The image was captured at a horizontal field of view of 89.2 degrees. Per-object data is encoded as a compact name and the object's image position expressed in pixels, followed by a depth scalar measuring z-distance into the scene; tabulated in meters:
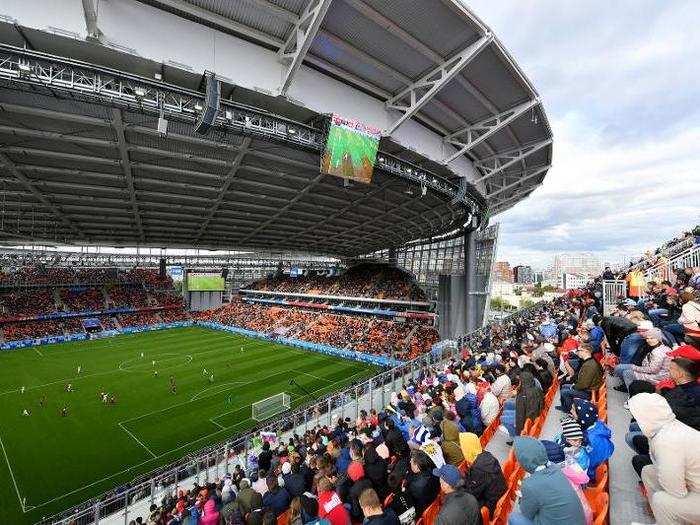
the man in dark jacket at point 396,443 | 5.59
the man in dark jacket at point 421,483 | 4.14
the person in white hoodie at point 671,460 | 2.48
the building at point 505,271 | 141.00
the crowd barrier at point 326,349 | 30.84
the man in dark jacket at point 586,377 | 5.65
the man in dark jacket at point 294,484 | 5.73
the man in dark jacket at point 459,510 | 3.09
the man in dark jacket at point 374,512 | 3.34
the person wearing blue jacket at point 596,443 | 3.88
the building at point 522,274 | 153.50
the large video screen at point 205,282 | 59.94
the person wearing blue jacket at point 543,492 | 2.79
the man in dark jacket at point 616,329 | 6.69
